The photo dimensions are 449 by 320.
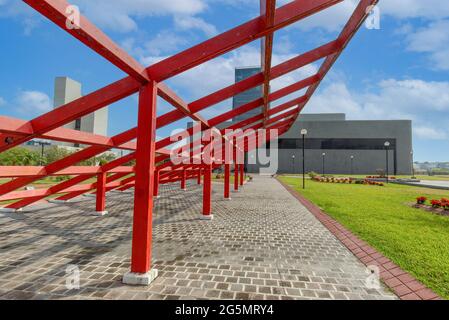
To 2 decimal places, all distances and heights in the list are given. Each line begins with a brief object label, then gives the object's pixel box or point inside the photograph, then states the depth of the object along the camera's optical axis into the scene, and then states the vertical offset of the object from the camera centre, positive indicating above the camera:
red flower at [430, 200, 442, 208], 10.10 -1.21
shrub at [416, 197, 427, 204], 11.22 -1.20
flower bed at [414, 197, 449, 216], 9.69 -1.39
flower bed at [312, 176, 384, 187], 24.55 -0.99
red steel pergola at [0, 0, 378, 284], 3.27 +1.43
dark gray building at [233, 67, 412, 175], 55.03 +5.94
